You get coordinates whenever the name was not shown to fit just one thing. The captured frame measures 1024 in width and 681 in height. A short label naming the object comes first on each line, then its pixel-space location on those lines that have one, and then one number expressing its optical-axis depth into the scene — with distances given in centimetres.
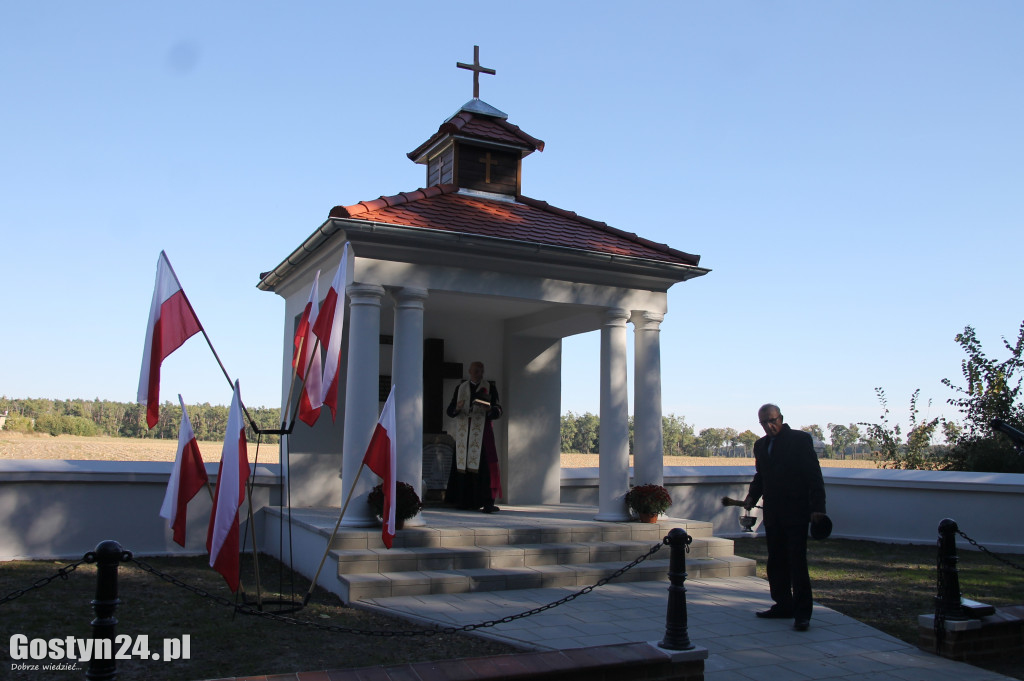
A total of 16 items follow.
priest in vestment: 1117
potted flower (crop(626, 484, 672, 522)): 1012
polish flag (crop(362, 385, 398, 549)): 633
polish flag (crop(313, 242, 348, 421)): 666
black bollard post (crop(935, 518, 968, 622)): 632
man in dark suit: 688
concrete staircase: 798
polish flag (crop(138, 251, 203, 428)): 636
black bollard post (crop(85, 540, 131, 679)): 396
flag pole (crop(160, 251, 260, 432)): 646
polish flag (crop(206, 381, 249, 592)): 578
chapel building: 923
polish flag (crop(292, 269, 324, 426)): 677
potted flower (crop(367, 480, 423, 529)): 874
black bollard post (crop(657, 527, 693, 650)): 532
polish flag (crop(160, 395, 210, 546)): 612
